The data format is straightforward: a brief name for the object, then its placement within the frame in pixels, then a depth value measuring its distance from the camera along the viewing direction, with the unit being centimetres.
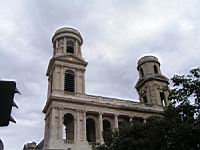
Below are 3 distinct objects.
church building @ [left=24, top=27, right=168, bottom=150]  3944
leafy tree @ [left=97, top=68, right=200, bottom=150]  1959
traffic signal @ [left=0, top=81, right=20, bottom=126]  390
